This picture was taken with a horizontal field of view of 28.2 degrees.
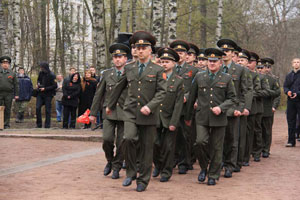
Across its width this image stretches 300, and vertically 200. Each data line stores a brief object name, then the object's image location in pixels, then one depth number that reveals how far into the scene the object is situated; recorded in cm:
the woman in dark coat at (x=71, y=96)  1806
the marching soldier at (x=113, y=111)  936
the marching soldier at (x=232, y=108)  999
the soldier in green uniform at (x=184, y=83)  1044
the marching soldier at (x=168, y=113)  949
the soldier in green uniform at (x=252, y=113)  1178
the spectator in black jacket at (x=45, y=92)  1822
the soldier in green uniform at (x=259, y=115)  1249
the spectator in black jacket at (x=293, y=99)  1531
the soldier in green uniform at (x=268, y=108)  1334
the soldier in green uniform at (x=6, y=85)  1803
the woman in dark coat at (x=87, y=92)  1833
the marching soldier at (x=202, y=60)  1150
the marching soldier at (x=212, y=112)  909
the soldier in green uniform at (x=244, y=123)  1054
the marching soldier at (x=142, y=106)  835
